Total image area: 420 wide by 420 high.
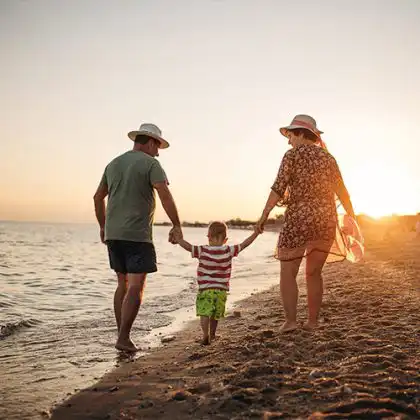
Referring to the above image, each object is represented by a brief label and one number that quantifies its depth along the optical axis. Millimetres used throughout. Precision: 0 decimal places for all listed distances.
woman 5066
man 4996
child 5039
